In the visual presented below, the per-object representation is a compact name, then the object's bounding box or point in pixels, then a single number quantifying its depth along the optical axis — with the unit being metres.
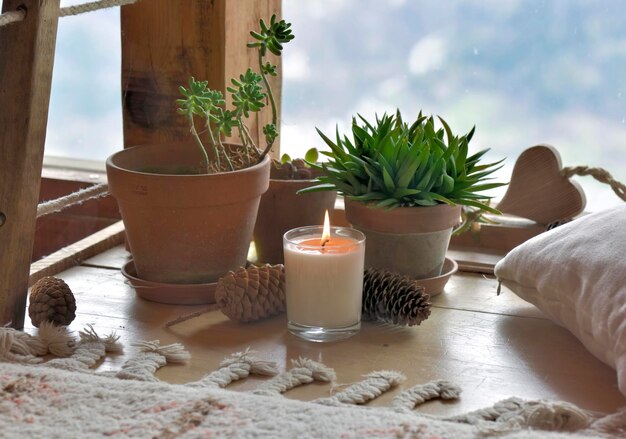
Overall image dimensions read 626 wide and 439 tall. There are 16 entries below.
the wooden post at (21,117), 1.51
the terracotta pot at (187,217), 1.58
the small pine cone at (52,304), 1.56
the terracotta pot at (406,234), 1.60
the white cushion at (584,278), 1.44
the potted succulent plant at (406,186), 1.59
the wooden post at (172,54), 1.73
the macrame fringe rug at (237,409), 1.34
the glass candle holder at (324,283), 1.52
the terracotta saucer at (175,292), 1.62
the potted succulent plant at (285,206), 1.70
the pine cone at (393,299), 1.55
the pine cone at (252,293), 1.57
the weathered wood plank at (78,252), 1.72
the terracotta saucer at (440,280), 1.64
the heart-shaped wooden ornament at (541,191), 1.75
